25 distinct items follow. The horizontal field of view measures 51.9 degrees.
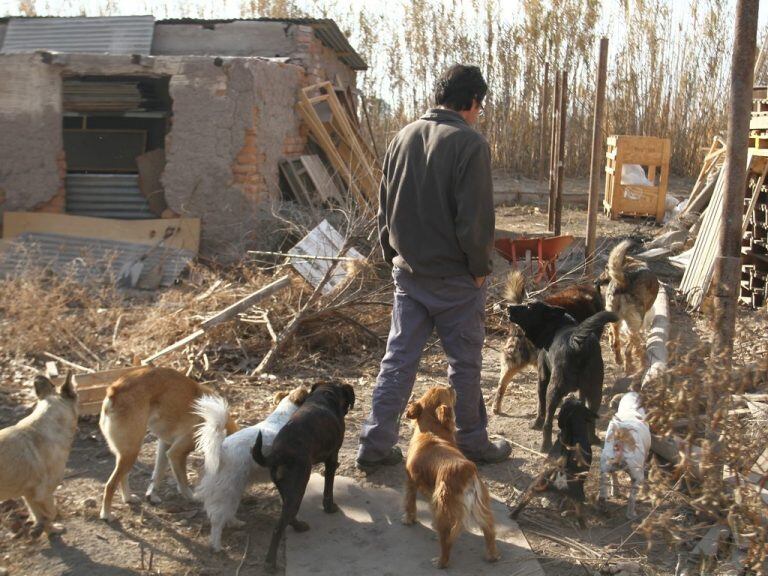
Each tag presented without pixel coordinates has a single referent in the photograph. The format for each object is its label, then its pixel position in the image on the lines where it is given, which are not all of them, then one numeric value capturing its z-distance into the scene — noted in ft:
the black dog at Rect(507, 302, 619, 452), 16.14
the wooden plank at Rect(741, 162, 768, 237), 28.07
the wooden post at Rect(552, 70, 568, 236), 33.96
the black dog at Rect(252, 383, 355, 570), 12.41
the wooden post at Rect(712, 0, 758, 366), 12.55
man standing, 14.14
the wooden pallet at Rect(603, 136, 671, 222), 47.26
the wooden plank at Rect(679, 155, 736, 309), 28.89
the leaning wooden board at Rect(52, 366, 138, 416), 17.07
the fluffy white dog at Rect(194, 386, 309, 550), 12.53
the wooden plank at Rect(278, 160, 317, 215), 36.65
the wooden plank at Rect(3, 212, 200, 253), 33.94
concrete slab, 12.25
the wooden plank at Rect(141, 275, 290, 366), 19.22
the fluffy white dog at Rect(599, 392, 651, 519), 13.48
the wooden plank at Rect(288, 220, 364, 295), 25.35
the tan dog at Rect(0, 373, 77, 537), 12.45
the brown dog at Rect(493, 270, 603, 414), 19.47
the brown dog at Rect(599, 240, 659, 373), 22.90
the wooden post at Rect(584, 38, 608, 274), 28.32
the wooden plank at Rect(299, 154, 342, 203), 37.68
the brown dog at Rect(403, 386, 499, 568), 11.94
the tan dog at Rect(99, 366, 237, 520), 13.64
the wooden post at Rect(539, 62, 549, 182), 61.00
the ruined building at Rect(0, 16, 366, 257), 33.73
